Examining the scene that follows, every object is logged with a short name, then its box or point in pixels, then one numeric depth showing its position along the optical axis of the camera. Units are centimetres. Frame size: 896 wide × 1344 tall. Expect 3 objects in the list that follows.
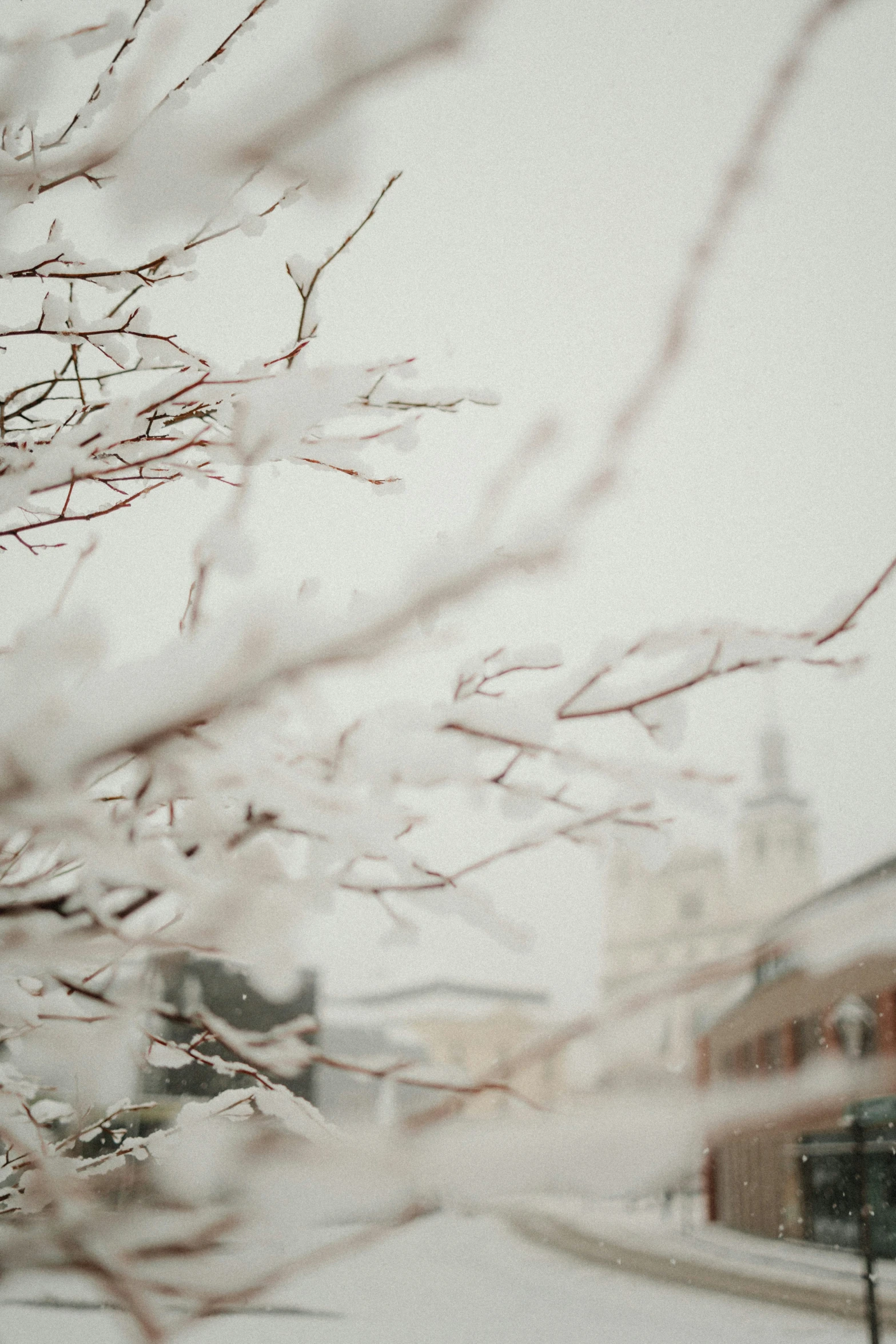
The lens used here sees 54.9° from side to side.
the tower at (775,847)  6294
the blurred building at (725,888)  5462
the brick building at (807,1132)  1608
